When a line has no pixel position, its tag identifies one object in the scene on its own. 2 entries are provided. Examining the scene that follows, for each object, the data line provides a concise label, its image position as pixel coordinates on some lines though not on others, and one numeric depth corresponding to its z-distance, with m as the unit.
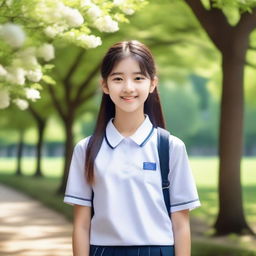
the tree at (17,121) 44.08
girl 4.25
